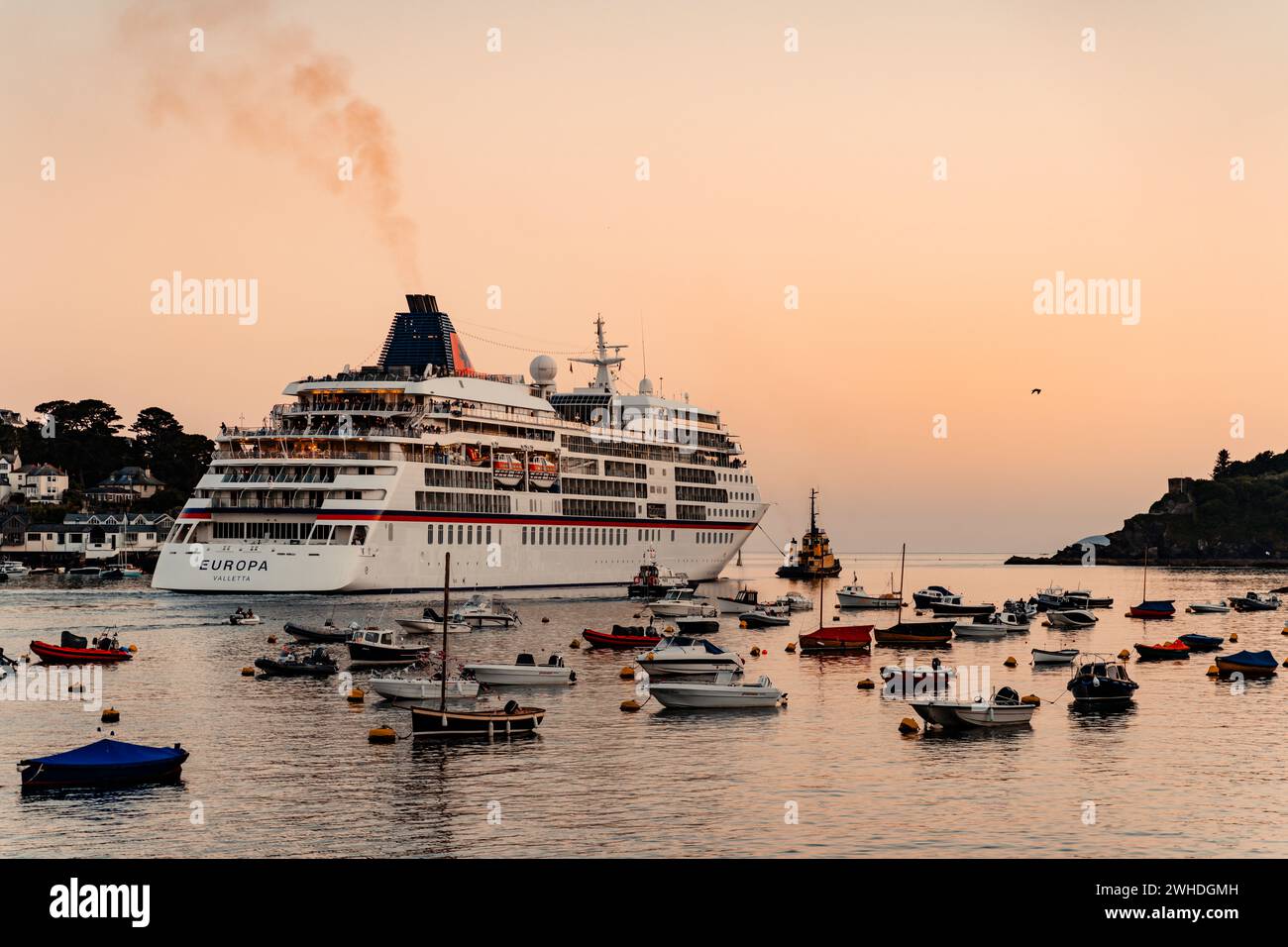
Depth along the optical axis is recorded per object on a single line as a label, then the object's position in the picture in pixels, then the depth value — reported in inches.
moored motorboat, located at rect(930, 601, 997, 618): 4576.8
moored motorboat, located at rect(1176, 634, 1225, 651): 3538.4
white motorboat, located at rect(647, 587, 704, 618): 4186.3
